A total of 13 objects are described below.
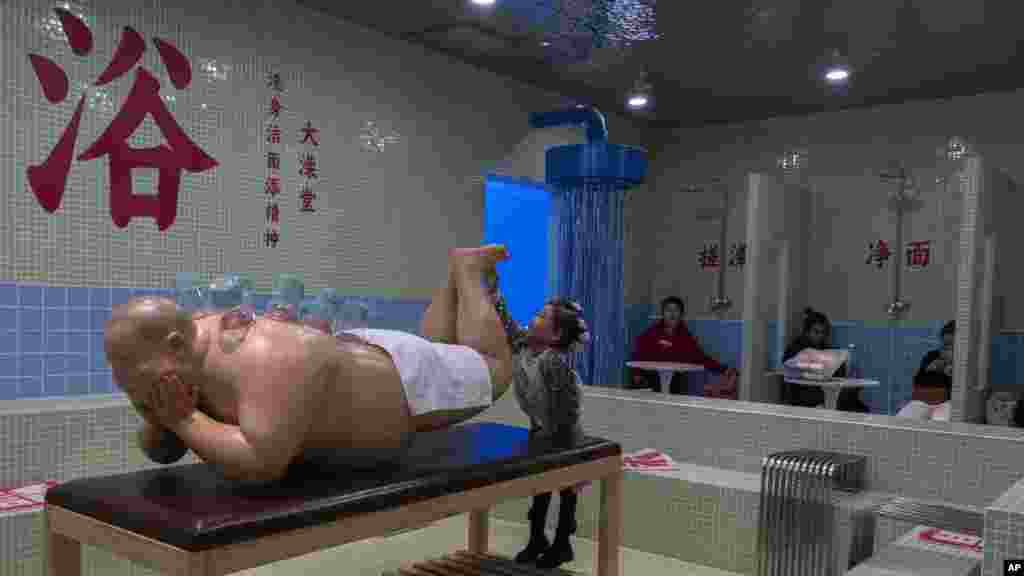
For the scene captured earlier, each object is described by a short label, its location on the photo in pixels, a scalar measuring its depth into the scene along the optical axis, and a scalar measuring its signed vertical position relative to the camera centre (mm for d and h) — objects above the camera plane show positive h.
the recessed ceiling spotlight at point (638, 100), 6205 +1385
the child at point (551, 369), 2457 -304
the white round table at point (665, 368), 5961 -698
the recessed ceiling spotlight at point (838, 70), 5504 +1519
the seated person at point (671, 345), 6992 -631
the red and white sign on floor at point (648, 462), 3268 -785
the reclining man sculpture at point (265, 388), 1562 -267
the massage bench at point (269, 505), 1423 -491
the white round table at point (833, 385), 5145 -686
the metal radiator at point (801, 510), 2703 -797
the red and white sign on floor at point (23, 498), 2529 -806
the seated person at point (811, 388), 6348 -756
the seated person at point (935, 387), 5148 -701
